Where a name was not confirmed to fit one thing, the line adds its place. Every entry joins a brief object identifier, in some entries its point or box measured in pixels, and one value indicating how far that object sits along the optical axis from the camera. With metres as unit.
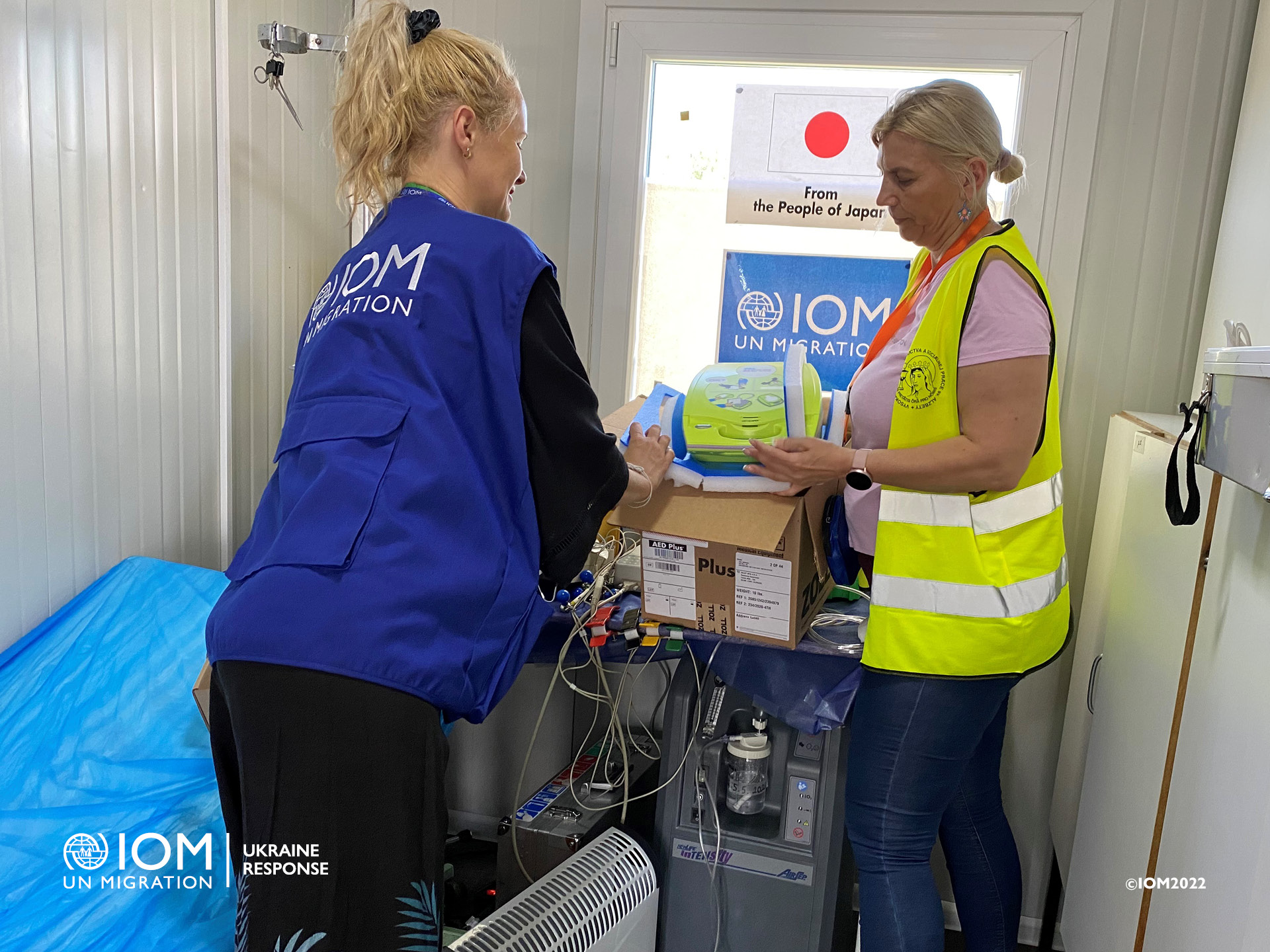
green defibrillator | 1.50
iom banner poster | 2.20
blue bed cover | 1.20
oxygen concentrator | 1.74
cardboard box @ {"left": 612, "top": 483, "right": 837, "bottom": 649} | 1.50
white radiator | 1.45
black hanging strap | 1.02
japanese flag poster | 2.17
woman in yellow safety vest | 1.31
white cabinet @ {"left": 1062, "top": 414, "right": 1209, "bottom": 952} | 1.29
